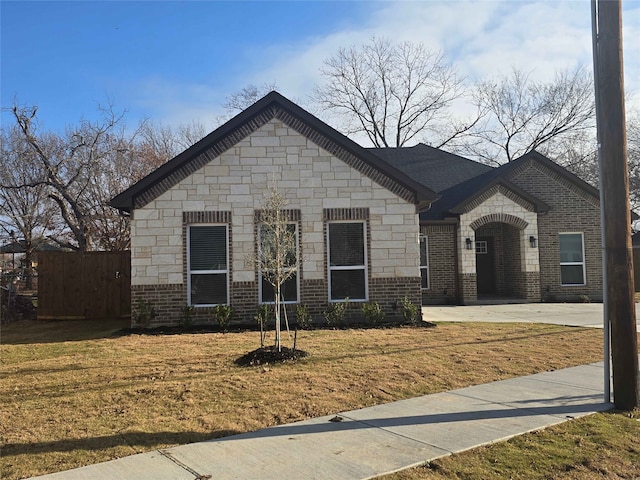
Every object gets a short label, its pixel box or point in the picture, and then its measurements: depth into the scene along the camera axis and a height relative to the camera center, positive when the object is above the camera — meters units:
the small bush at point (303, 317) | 12.10 -1.03
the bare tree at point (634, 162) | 35.38 +7.06
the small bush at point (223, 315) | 11.98 -0.94
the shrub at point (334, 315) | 12.31 -1.01
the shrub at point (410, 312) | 12.56 -0.98
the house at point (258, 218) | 12.25 +1.33
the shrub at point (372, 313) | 12.39 -0.98
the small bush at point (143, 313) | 12.02 -0.87
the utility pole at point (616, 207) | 5.90 +0.68
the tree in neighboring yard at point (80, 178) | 20.05 +4.27
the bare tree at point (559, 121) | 34.56 +9.78
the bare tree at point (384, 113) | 36.15 +10.89
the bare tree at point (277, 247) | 8.44 +0.45
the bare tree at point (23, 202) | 22.69 +3.74
